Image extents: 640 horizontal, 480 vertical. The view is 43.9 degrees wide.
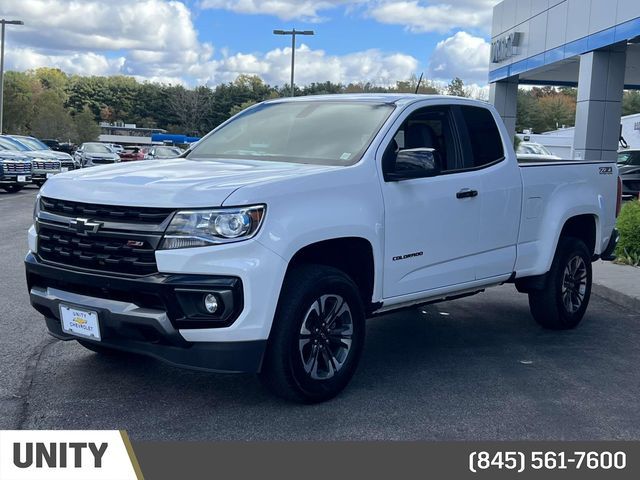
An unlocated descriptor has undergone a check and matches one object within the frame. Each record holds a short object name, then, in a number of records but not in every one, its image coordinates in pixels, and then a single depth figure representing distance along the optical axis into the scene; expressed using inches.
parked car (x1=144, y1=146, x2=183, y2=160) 1170.6
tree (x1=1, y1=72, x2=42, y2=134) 2861.7
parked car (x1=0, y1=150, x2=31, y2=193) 863.7
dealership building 735.7
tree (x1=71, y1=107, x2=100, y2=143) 3011.8
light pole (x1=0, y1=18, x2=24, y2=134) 1606.7
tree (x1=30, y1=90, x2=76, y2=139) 2726.4
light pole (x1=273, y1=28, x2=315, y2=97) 1355.8
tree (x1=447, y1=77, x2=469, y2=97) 3034.0
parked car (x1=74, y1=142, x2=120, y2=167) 1262.3
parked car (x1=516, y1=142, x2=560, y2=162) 1333.7
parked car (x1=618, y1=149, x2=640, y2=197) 878.4
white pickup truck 174.4
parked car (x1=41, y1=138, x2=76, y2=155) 1467.8
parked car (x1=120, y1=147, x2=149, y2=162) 1400.8
